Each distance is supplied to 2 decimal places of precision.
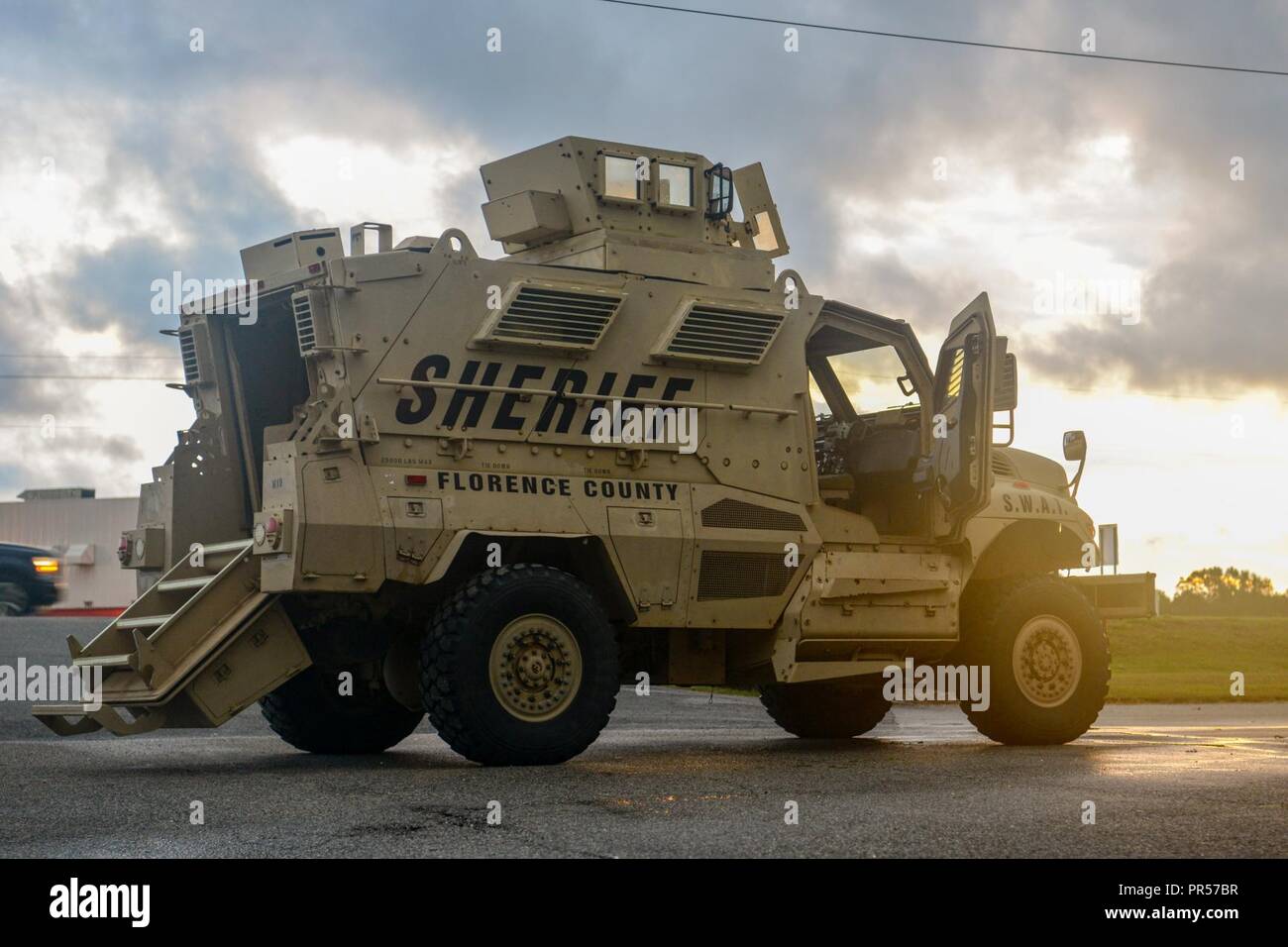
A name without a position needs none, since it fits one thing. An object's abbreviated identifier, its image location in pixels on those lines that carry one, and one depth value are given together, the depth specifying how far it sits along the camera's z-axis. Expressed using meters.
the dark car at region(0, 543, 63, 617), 27.48
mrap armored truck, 10.05
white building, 51.66
